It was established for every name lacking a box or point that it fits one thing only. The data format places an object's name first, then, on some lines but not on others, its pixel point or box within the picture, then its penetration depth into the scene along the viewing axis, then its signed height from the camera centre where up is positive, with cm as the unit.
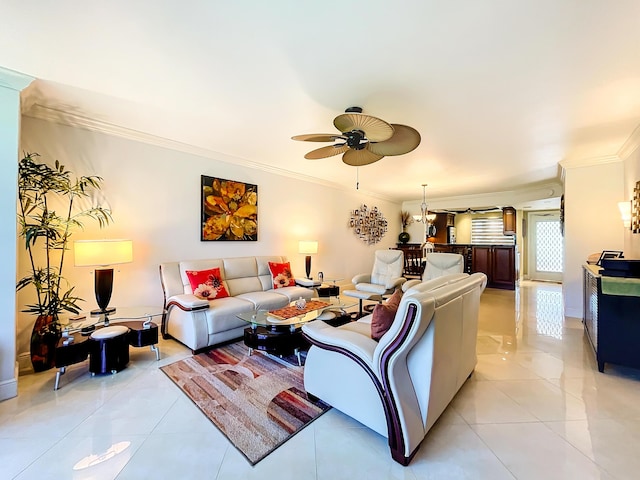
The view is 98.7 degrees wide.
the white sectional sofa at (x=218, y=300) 290 -70
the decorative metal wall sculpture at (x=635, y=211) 313 +38
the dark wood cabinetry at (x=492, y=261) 666 -45
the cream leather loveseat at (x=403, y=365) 143 -74
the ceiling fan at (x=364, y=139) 207 +90
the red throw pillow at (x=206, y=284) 331 -51
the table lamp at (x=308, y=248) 491 -10
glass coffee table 265 -88
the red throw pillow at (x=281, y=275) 418 -50
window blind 813 +34
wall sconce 342 +39
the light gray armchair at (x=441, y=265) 425 -35
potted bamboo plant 243 +10
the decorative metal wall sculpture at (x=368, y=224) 671 +49
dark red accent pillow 171 -48
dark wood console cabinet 238 -76
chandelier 646 +71
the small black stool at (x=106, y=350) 241 -95
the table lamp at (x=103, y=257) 249 -14
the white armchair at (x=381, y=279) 423 -61
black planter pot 246 -91
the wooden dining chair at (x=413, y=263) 652 -51
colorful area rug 171 -119
